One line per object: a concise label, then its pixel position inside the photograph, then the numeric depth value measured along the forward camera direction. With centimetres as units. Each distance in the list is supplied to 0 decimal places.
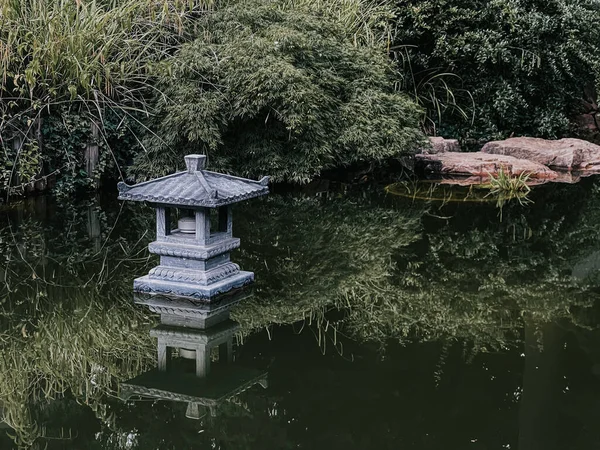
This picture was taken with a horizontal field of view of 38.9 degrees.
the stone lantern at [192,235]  501
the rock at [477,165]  941
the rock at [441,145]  1015
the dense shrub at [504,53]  1114
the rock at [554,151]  1008
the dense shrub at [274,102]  821
